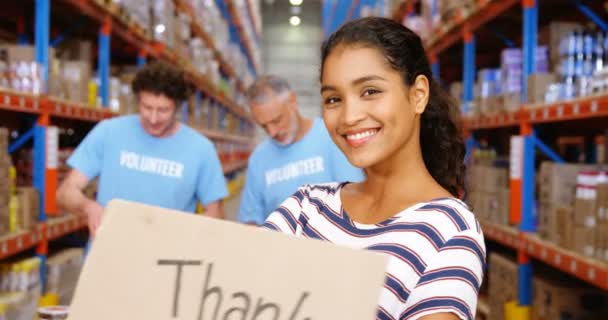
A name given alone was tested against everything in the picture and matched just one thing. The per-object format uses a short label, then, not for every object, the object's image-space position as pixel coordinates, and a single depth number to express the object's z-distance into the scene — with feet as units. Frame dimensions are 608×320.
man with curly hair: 9.98
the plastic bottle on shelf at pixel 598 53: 11.69
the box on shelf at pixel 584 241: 10.38
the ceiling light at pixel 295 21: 83.82
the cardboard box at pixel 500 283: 14.14
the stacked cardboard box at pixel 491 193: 14.68
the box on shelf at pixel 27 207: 11.31
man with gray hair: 9.30
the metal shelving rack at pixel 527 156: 10.25
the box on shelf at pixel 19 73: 11.34
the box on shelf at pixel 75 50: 16.17
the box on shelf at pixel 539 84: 12.56
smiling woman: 3.36
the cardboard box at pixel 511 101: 13.69
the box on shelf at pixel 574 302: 11.86
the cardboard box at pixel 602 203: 10.08
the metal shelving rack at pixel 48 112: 11.01
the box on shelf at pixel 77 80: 13.38
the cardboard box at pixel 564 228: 11.07
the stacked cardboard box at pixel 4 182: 10.54
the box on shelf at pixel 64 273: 13.08
